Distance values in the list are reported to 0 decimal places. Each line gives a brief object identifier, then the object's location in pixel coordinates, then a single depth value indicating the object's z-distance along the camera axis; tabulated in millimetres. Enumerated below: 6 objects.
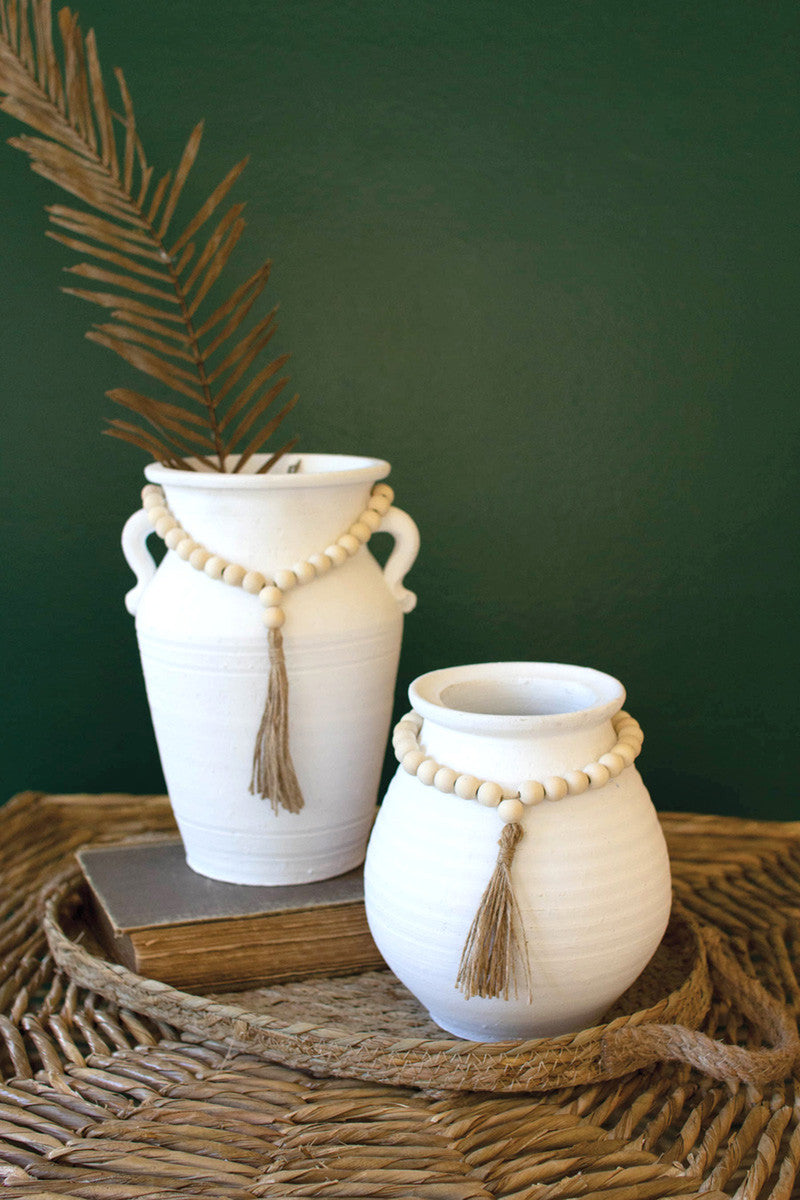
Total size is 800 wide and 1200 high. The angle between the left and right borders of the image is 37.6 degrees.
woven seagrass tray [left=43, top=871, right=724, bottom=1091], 762
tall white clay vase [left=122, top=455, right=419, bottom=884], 953
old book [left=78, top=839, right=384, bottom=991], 914
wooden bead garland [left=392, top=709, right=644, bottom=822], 746
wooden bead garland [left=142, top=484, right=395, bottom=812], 940
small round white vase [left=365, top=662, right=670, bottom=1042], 749
